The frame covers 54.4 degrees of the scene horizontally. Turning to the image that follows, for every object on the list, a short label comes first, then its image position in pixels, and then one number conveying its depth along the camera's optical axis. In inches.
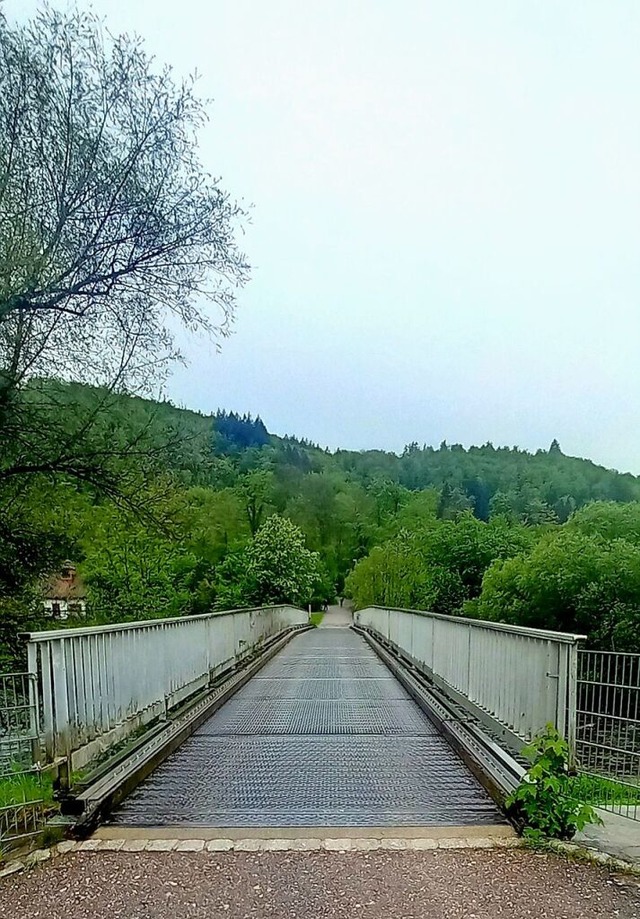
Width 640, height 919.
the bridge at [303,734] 129.6
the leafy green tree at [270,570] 1187.3
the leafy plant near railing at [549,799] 119.1
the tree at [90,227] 272.5
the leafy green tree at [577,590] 710.5
